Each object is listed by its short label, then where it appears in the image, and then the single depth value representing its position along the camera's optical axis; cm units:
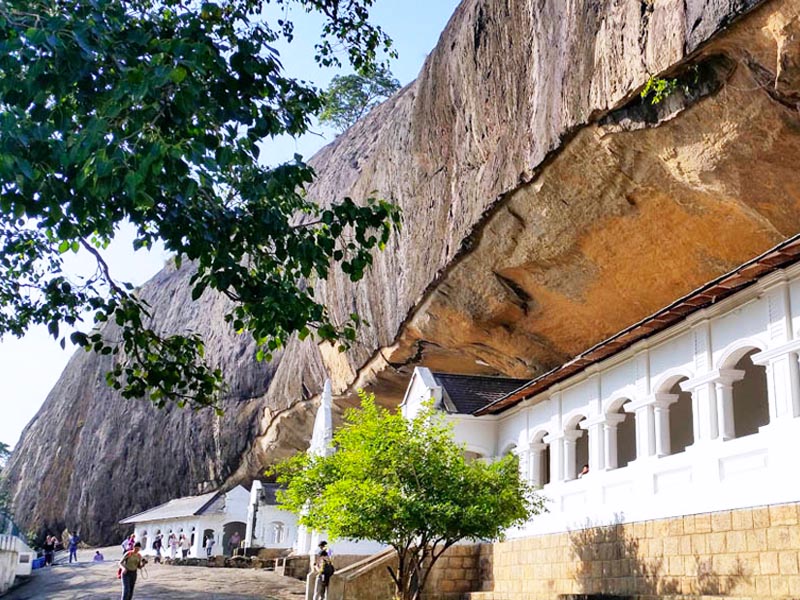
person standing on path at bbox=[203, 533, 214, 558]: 3947
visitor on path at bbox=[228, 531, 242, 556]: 3994
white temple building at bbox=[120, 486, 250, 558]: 3969
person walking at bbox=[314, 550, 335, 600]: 1880
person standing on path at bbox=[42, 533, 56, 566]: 3775
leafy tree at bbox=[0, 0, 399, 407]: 634
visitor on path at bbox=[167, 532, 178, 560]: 3996
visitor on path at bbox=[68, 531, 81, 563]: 3787
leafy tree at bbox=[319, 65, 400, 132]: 5391
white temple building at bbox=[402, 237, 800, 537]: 1191
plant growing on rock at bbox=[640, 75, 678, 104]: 1379
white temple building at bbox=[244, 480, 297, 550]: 3753
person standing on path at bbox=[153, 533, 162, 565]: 3900
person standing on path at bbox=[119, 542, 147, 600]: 1639
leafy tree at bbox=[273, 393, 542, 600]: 1493
